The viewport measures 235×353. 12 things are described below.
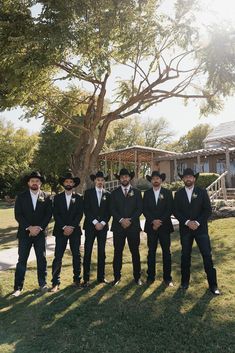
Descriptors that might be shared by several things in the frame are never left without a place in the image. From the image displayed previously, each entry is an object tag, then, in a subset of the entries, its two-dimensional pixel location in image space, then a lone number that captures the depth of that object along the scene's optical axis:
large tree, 8.66
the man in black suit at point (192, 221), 6.36
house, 26.84
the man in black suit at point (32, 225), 6.61
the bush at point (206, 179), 22.05
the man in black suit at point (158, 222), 6.81
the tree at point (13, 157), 32.59
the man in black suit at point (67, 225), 6.79
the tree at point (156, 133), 63.62
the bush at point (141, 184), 29.41
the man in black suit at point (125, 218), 6.88
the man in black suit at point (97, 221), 6.95
